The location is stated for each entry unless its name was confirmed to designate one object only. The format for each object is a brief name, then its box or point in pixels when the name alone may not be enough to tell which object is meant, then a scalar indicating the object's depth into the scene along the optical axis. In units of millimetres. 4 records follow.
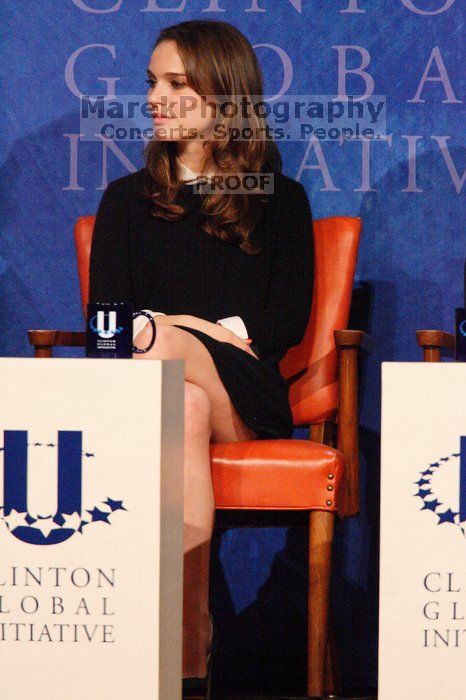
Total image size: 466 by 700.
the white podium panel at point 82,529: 12393
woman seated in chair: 13440
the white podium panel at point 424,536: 12439
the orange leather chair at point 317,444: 12998
